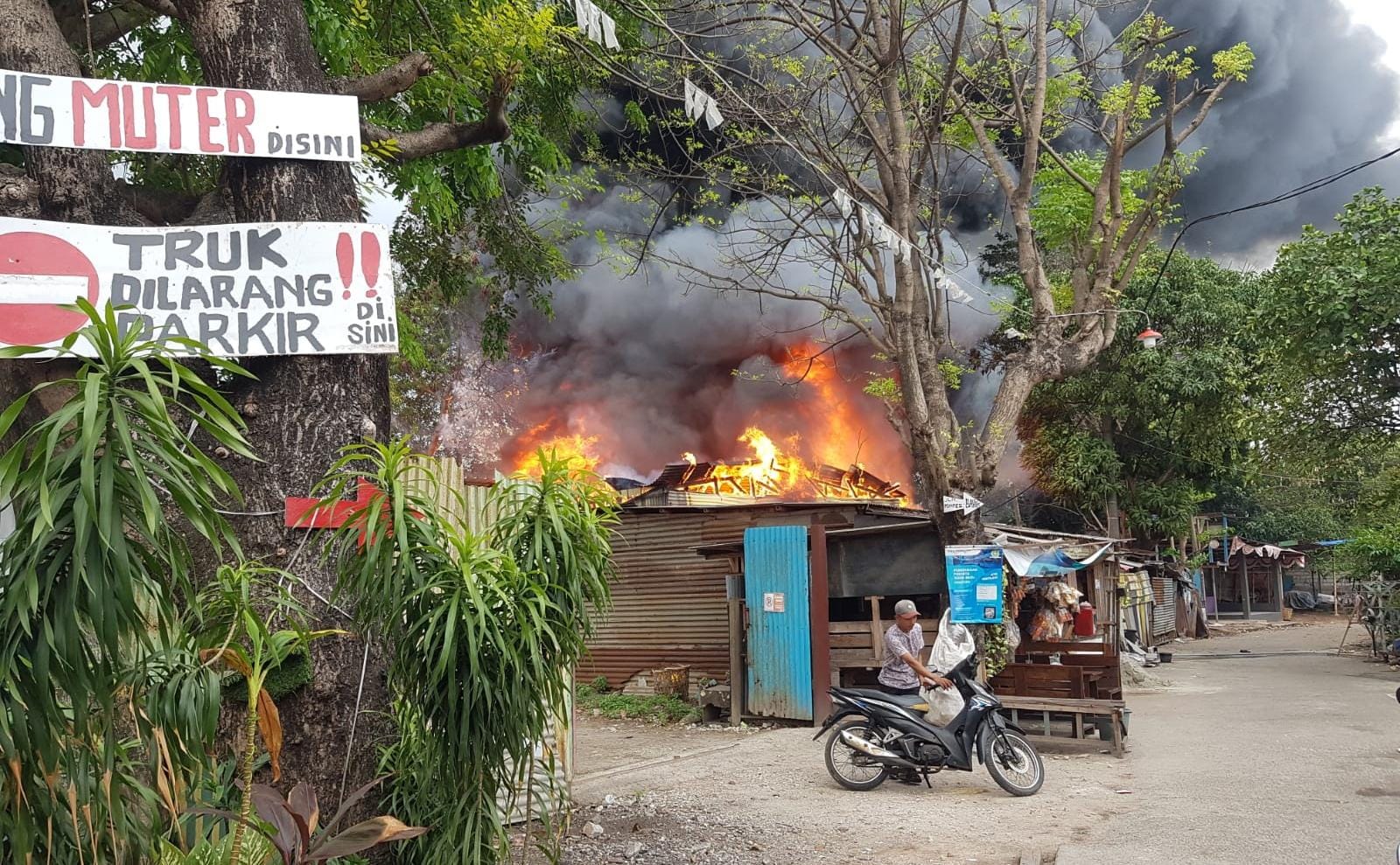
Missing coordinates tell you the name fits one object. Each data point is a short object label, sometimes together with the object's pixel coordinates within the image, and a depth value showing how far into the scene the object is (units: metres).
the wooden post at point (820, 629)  14.16
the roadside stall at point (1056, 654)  11.82
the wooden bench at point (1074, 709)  11.41
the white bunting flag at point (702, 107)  8.98
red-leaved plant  3.61
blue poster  12.52
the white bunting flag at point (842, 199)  10.40
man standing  9.94
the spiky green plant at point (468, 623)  4.50
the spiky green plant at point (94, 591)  3.16
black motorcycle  9.34
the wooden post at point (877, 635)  14.12
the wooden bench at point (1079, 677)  12.56
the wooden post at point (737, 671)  14.67
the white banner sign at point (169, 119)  5.05
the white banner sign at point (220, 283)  4.96
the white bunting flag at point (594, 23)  7.68
